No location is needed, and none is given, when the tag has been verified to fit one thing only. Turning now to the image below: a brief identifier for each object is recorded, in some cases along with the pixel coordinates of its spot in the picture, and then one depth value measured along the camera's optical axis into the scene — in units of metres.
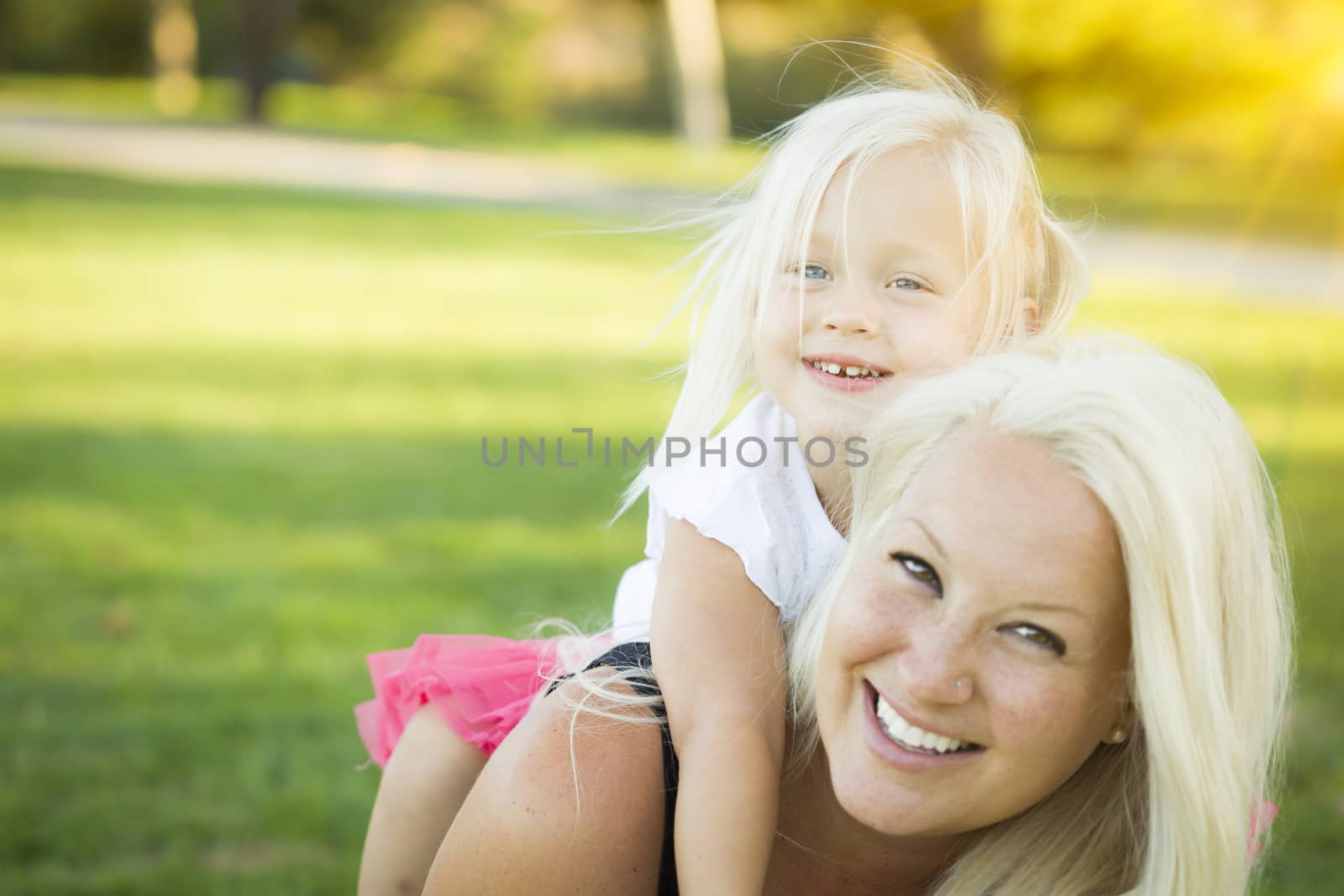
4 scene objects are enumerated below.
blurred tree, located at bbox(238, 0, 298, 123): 28.47
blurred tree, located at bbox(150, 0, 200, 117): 38.69
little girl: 2.01
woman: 1.51
